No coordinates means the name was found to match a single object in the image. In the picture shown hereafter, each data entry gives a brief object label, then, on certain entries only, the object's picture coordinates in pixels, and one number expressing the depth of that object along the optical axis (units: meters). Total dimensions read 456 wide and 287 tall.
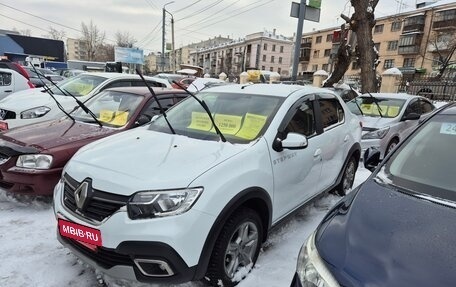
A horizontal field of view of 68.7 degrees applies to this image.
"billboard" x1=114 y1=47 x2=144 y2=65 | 42.94
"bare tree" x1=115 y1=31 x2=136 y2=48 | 69.45
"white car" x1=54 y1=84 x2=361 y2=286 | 2.17
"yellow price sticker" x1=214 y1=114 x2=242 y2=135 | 3.13
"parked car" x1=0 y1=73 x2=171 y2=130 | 5.96
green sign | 11.06
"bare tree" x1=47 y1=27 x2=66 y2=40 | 71.14
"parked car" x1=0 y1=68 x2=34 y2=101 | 8.91
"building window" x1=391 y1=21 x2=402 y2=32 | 50.30
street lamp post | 28.84
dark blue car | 1.46
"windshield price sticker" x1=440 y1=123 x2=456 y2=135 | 2.49
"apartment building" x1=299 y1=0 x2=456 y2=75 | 41.41
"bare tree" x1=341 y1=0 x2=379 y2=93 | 13.08
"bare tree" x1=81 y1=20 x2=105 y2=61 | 68.19
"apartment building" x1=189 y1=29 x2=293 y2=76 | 82.94
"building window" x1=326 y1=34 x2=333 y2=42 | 61.66
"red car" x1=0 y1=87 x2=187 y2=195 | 3.64
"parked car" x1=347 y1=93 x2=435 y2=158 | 7.00
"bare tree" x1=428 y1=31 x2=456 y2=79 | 35.19
